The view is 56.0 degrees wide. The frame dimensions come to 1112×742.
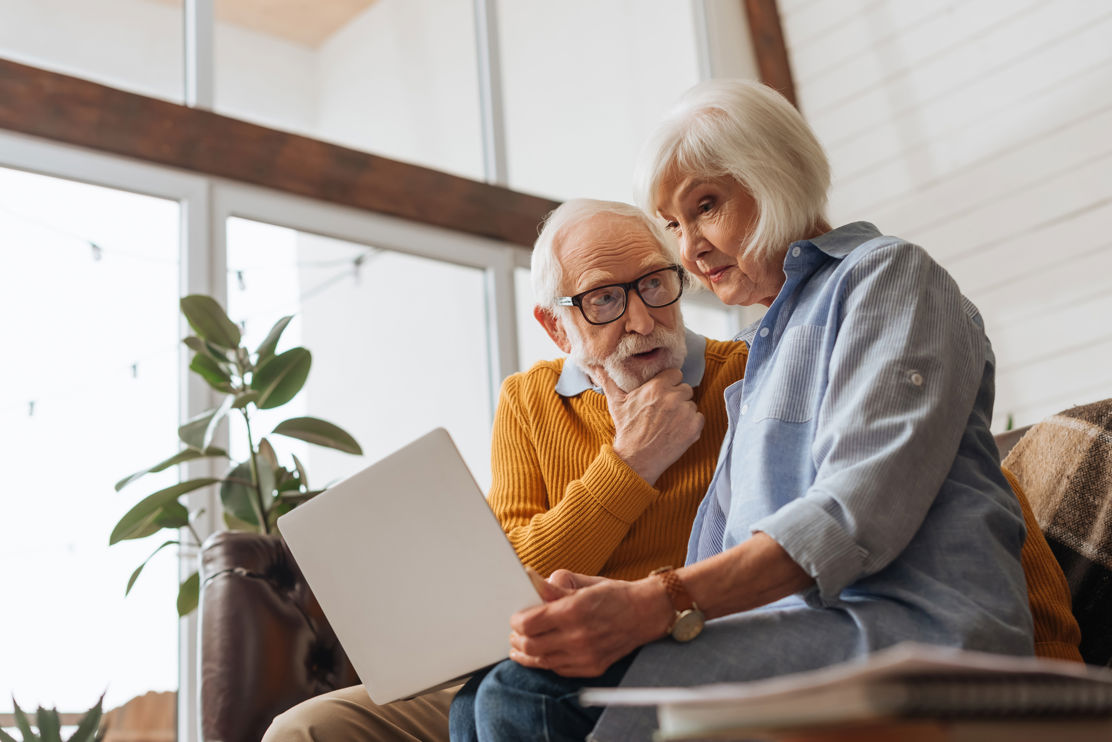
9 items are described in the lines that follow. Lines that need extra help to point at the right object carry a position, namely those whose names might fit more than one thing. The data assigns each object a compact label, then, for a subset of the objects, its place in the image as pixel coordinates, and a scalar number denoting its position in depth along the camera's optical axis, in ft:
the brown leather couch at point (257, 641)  5.84
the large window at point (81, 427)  8.73
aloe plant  6.53
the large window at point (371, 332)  10.48
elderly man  4.99
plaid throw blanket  4.49
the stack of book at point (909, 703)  1.73
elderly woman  3.09
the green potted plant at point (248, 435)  7.51
